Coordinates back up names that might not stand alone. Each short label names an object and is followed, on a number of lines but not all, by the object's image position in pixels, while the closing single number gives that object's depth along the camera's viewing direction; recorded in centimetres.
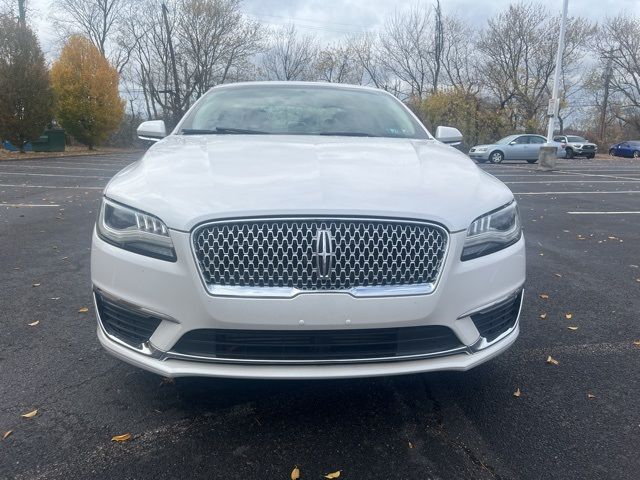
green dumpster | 2622
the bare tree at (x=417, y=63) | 3878
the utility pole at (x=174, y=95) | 3244
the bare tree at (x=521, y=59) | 3841
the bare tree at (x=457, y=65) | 3925
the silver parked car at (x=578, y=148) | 3155
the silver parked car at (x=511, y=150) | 2427
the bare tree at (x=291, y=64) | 4381
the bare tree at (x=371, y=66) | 4116
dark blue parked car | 3625
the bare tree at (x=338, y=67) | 4219
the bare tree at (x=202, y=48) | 3769
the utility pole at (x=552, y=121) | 1789
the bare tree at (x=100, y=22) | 4166
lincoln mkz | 192
